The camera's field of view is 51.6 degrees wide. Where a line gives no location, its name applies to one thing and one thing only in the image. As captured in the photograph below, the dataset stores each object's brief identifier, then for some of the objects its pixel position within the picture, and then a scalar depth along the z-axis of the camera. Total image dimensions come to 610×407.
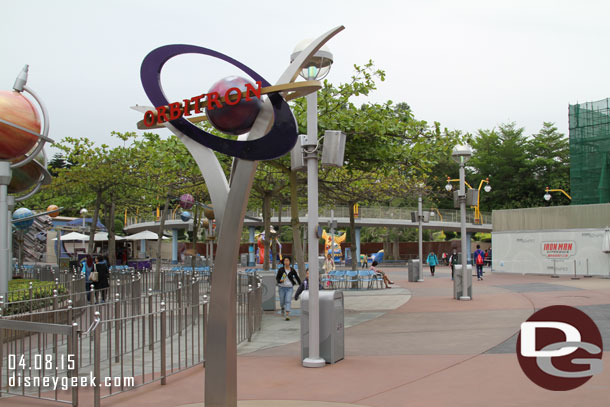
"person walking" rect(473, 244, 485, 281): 29.94
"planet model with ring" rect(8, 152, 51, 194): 17.72
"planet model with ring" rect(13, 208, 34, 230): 24.47
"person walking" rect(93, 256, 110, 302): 19.27
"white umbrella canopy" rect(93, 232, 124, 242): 42.51
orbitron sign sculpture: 6.88
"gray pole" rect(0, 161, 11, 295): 14.66
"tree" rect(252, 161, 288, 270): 25.03
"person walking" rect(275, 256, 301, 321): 15.52
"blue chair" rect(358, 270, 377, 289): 25.58
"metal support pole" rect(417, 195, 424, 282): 30.12
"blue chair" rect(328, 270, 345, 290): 25.74
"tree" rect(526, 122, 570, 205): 59.97
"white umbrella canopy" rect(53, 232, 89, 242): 38.12
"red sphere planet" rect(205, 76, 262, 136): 6.80
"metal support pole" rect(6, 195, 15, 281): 15.85
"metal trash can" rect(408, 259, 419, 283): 29.91
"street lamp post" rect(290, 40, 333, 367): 9.66
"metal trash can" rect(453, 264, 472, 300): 19.73
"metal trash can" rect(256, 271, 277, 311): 17.08
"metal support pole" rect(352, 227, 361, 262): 51.74
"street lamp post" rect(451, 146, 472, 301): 18.86
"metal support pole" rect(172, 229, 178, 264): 60.94
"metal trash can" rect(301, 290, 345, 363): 9.76
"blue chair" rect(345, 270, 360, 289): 25.84
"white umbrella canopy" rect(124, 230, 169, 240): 42.19
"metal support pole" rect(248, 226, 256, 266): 55.53
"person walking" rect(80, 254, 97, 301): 21.20
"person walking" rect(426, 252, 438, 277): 35.22
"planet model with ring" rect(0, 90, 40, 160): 14.05
